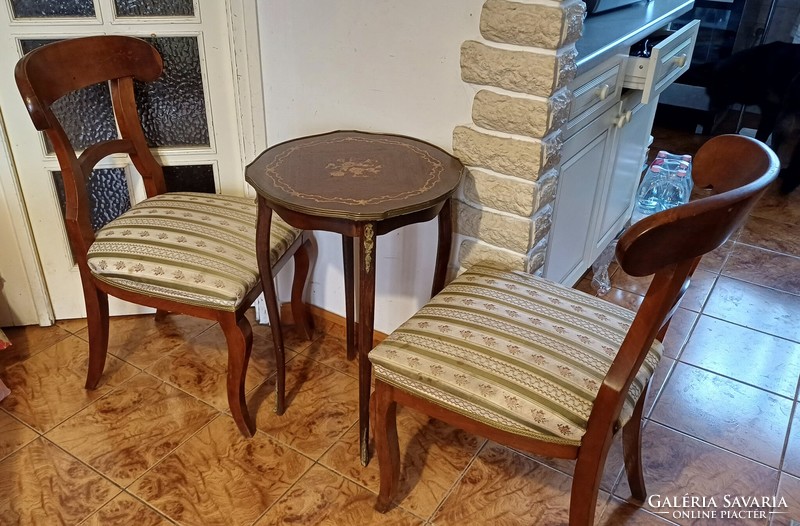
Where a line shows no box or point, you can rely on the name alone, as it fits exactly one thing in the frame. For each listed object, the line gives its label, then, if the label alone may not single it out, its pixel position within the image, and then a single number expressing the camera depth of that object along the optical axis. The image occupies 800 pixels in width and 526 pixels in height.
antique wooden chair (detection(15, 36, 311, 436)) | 1.55
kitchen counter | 1.70
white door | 1.75
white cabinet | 1.79
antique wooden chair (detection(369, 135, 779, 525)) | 1.05
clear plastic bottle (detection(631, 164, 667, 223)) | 2.83
